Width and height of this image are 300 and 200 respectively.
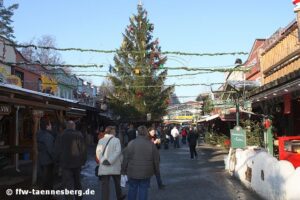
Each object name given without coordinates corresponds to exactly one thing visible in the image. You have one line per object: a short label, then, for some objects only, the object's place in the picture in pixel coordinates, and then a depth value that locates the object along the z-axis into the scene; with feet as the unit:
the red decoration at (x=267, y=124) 47.96
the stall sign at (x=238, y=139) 46.65
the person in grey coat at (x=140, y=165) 24.70
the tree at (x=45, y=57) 171.25
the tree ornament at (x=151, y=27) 152.97
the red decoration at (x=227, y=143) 80.33
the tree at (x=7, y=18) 166.73
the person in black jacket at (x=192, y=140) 69.56
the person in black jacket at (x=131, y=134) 71.77
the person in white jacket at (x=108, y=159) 27.63
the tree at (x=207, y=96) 138.86
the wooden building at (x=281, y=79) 41.88
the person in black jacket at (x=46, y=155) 30.94
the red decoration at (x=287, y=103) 44.04
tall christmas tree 142.51
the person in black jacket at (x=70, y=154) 27.45
